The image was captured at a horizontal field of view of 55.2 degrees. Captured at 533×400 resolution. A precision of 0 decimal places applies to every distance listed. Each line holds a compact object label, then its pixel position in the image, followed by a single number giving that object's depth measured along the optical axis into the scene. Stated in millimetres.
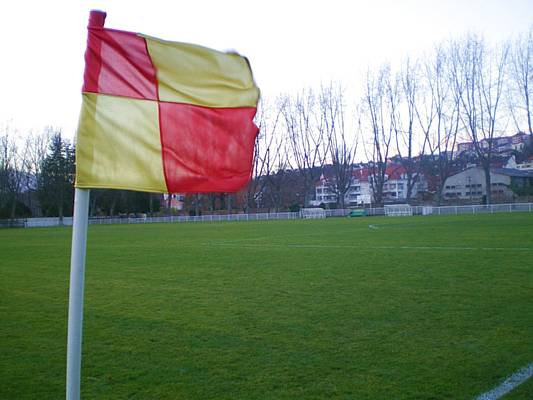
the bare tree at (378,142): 67500
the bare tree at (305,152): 74625
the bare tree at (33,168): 83188
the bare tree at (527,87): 53750
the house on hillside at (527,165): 89312
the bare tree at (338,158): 70938
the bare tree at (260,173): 75062
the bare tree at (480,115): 57031
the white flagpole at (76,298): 2768
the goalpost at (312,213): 60562
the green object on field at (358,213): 58062
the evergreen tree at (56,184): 74812
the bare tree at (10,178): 76125
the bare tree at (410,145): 64625
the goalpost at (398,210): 55244
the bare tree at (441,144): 61156
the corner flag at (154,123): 2896
